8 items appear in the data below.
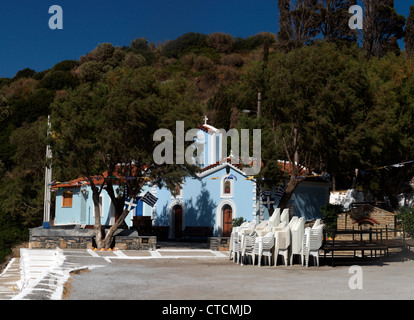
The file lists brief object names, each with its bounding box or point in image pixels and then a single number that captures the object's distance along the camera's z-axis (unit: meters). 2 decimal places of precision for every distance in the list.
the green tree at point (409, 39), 56.02
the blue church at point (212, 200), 36.06
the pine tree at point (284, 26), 66.38
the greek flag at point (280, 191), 30.75
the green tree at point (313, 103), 28.70
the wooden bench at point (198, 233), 36.03
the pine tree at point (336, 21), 61.44
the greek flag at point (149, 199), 31.01
